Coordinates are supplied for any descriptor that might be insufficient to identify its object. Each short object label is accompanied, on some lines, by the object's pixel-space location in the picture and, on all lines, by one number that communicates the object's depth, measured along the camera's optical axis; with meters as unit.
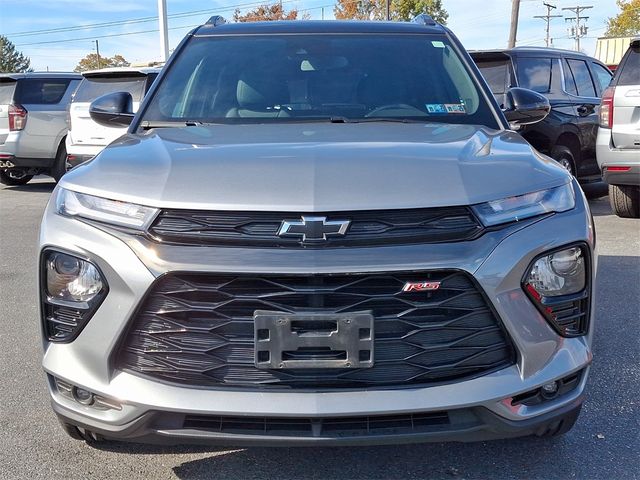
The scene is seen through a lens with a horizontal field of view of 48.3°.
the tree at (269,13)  49.59
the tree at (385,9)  42.72
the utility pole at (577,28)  80.56
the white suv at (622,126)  7.29
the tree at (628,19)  63.53
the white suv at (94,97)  9.23
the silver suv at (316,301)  2.17
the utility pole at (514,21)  25.45
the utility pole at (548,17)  76.81
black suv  8.62
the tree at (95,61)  85.61
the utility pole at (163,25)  21.26
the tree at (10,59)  89.75
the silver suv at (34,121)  11.72
